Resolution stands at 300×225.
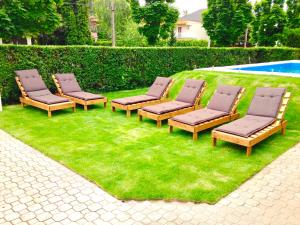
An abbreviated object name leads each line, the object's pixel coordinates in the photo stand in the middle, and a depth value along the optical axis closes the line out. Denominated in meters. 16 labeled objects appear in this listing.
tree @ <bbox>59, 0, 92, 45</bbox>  25.52
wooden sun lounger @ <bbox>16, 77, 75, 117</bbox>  9.60
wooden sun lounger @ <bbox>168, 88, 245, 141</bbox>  7.34
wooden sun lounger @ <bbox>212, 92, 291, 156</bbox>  6.24
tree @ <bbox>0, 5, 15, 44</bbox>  14.91
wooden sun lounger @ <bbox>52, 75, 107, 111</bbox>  10.55
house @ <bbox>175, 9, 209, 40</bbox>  56.88
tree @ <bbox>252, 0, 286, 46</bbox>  24.55
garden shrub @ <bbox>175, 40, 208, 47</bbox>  38.69
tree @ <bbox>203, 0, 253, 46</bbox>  22.28
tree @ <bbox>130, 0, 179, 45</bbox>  19.47
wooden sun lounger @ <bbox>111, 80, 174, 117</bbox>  9.80
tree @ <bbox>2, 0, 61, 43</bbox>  15.88
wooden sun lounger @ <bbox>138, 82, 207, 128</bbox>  8.57
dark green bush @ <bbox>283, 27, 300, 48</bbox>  23.98
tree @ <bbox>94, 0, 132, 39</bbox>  42.41
